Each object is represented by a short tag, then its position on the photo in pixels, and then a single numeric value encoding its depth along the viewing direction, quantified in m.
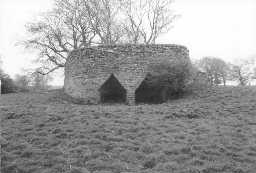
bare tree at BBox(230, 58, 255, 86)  27.88
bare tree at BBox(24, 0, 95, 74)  22.34
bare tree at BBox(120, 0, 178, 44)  24.42
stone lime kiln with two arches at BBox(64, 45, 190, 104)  14.63
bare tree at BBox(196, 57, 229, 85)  26.06
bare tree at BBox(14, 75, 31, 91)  21.38
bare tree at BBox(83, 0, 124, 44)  23.12
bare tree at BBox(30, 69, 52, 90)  22.43
